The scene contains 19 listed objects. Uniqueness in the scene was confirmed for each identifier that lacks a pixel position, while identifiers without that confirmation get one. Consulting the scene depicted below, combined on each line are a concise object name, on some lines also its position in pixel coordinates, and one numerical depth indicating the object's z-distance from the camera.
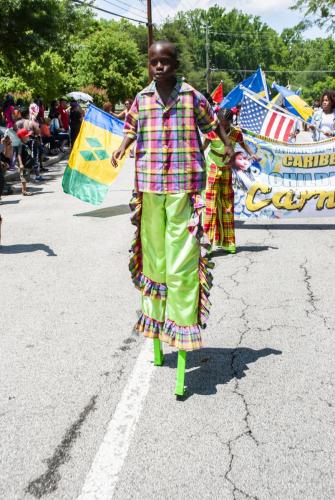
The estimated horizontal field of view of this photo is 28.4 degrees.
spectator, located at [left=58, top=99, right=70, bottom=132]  24.09
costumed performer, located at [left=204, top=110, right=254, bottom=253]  7.77
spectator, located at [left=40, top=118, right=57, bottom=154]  20.11
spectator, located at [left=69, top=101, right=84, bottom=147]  21.27
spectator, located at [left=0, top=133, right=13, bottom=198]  8.59
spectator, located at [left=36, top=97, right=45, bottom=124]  19.13
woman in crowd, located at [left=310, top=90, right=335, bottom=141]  11.09
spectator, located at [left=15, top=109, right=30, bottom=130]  14.08
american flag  11.13
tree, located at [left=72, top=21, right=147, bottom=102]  48.97
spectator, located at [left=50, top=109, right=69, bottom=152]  22.38
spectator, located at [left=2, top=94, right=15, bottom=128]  17.44
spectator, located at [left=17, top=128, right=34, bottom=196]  13.45
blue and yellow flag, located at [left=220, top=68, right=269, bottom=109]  18.06
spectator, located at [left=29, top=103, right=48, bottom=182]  15.50
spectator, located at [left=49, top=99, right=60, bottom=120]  23.44
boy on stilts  3.90
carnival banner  9.66
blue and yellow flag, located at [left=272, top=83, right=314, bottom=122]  18.95
